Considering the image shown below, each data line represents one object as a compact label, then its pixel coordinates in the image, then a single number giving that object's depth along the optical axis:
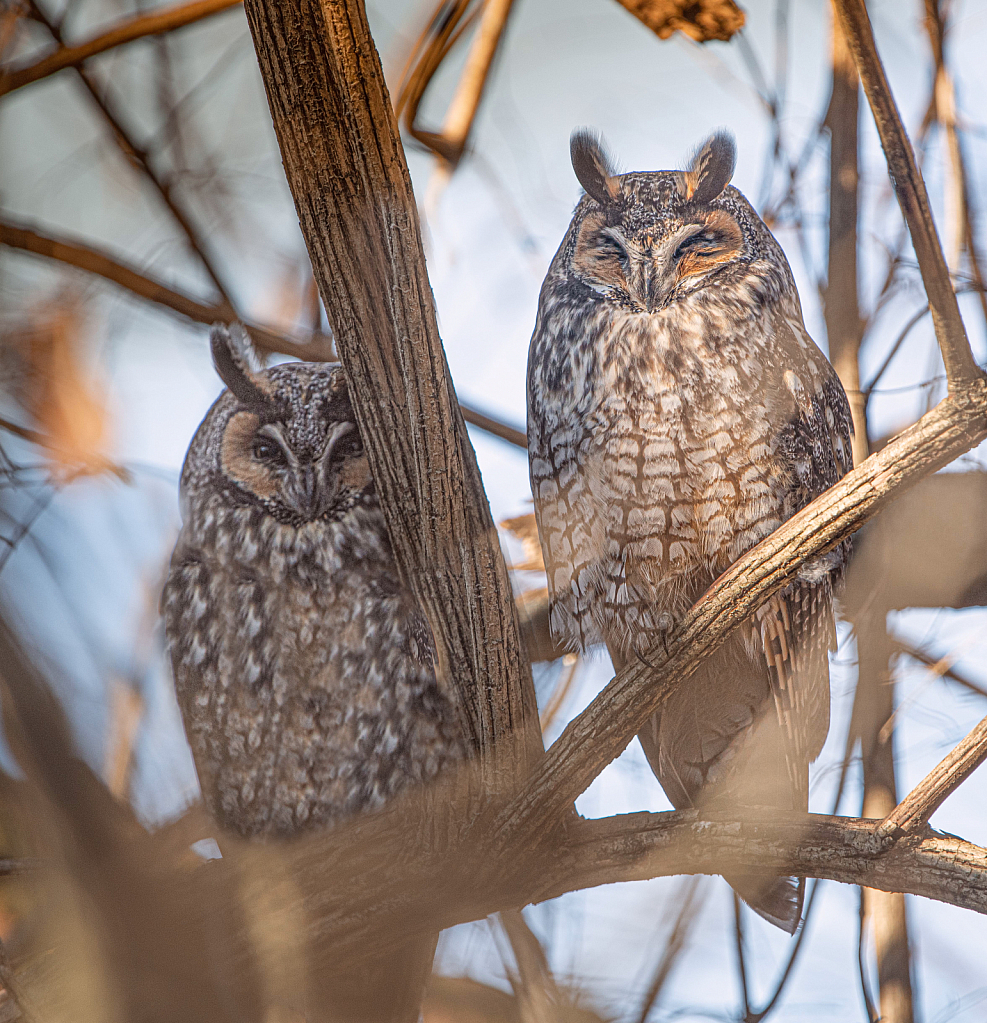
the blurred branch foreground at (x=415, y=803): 7.02
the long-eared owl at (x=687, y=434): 7.48
